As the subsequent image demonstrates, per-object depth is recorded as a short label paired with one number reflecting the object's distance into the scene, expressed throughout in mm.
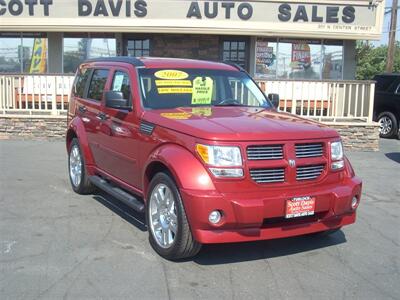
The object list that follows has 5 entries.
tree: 46481
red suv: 4324
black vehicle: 15016
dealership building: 14492
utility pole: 30031
